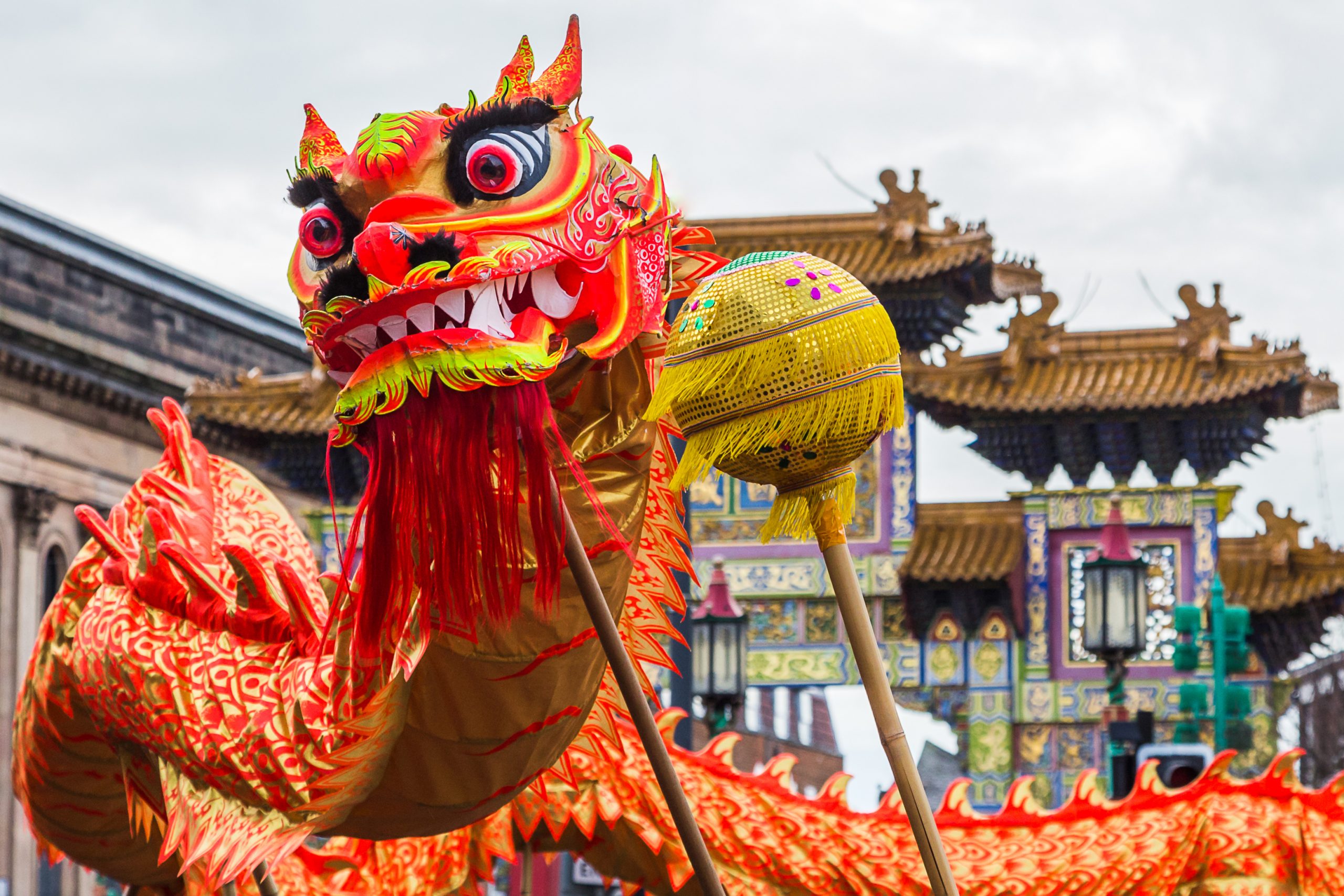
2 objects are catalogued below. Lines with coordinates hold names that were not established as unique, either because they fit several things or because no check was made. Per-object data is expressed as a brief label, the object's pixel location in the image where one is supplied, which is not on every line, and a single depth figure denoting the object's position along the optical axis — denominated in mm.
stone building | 35754
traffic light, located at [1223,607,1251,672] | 18622
